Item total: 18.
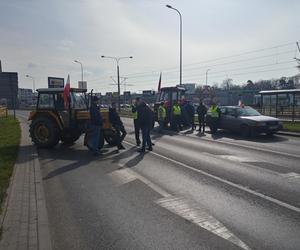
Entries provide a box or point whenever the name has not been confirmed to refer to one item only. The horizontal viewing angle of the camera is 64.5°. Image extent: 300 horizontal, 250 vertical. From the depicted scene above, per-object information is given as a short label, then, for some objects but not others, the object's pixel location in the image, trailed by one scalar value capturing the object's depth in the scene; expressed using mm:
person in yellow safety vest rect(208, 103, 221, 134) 12870
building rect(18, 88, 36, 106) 83634
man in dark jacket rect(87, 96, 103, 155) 8005
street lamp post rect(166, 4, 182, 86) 22728
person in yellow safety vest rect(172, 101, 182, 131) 14376
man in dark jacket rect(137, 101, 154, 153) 8596
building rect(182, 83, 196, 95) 83712
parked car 11315
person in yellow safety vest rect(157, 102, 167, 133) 13194
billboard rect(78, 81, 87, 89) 36575
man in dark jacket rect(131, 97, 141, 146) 9436
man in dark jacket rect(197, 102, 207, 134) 13664
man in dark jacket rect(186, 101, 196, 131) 14718
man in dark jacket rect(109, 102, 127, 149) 8958
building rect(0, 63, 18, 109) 57233
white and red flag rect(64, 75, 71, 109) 8932
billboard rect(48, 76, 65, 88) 25016
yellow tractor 9080
